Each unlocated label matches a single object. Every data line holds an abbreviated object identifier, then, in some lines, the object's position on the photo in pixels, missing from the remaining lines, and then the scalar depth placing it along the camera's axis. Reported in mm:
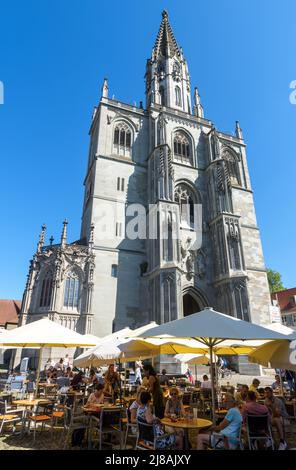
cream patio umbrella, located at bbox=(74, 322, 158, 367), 9026
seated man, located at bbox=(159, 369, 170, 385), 12825
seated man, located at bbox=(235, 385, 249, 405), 7895
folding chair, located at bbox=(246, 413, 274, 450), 5250
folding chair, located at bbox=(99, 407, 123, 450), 5980
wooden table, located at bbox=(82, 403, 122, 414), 6138
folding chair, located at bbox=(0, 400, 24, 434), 6891
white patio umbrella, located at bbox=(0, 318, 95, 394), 7576
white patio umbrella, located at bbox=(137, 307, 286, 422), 5344
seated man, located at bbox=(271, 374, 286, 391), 12403
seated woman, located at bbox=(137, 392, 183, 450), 4922
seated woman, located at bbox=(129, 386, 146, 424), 6156
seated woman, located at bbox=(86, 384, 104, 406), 7070
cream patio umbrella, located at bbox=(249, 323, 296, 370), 6054
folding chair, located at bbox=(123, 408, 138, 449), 6174
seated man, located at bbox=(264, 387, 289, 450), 5922
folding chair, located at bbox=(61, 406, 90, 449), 6133
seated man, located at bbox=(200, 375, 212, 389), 10785
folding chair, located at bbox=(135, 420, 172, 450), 4706
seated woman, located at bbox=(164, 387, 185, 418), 5875
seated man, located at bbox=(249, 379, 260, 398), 8875
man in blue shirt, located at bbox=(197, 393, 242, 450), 4832
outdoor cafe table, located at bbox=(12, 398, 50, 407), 7363
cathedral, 21656
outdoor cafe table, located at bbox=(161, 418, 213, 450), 5027
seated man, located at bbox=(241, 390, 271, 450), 5301
